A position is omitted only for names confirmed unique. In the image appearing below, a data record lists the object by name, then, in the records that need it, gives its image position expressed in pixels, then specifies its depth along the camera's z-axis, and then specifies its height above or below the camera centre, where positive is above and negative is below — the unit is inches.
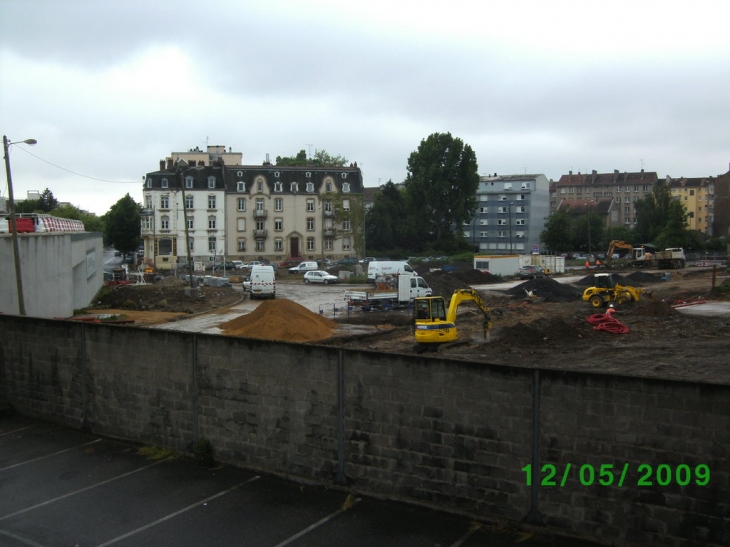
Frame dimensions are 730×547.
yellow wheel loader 1493.6 -143.1
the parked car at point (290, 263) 3122.5 -141.1
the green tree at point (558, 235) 3605.1 -8.9
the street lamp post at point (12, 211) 889.5 +35.5
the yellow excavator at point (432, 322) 964.0 -133.7
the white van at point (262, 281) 1854.1 -135.7
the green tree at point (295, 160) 4354.1 +534.4
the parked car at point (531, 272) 2546.8 -154.8
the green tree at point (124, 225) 3575.3 +61.6
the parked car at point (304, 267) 2755.2 -140.4
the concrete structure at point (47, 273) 1048.8 -69.9
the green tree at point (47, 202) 4126.5 +239.3
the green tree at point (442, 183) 3599.9 +289.6
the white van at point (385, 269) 2244.1 -122.7
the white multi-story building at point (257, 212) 3161.9 +122.9
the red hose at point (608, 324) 1104.2 -162.9
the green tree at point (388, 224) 3814.0 +59.3
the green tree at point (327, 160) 4510.3 +535.9
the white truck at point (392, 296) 1593.3 -155.5
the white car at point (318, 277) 2391.7 -160.4
